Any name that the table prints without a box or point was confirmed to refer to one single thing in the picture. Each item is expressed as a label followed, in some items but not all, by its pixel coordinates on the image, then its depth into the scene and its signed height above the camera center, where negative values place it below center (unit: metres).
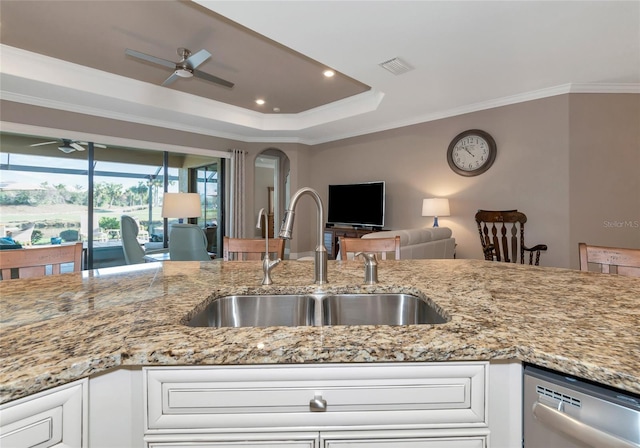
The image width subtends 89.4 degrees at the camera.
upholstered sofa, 3.08 -0.17
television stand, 5.37 -0.12
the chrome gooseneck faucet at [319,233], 1.12 -0.03
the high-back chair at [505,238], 3.66 -0.13
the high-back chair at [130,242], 3.69 -0.19
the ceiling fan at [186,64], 2.88 +1.52
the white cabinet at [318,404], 0.67 -0.38
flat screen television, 5.29 +0.38
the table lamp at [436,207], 4.37 +0.27
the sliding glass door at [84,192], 4.50 +0.51
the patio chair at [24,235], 4.49 -0.15
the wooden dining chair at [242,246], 2.03 -0.13
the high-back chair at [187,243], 3.34 -0.18
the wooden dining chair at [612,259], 1.47 -0.15
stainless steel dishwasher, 0.56 -0.35
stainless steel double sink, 1.14 -0.30
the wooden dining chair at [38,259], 1.41 -0.16
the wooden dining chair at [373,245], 2.05 -0.12
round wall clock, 4.22 +1.01
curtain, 6.04 +0.56
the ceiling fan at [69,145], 4.77 +1.19
